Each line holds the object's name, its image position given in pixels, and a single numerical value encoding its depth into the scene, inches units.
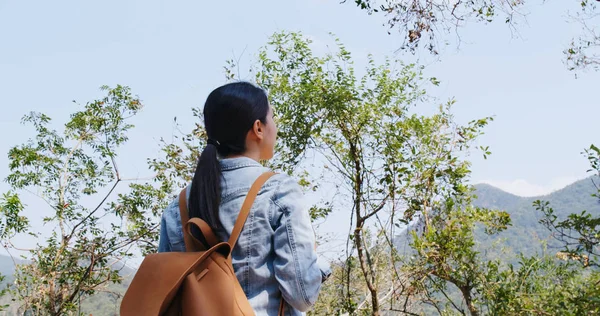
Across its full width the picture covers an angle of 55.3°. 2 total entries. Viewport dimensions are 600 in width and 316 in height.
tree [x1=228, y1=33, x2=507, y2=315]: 142.3
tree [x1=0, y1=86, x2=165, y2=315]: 205.8
